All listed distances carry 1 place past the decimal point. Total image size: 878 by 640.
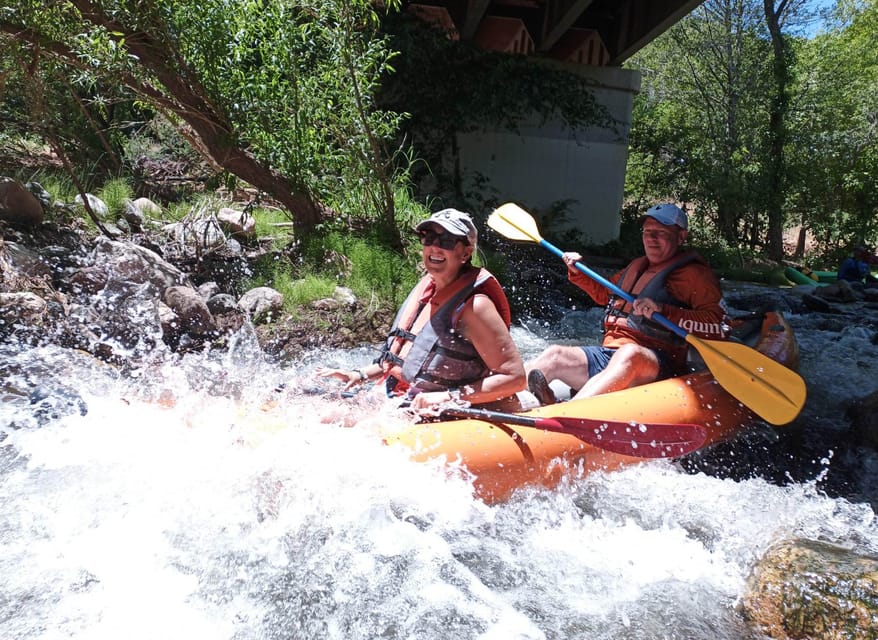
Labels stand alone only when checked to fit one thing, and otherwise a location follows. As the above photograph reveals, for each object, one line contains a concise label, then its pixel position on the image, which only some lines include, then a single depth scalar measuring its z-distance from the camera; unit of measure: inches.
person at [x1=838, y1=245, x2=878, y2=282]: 377.7
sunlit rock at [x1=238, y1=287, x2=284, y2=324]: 195.6
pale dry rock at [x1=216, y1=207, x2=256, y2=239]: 237.9
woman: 93.5
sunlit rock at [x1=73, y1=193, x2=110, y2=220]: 224.8
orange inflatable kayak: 94.1
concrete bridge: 394.3
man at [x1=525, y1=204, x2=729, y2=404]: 127.7
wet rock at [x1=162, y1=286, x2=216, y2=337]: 181.9
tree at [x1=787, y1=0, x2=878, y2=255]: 544.4
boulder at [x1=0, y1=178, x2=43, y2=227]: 199.6
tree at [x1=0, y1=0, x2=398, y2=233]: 184.7
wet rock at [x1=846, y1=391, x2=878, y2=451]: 146.9
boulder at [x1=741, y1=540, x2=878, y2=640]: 77.3
